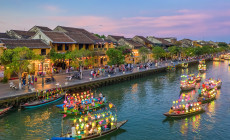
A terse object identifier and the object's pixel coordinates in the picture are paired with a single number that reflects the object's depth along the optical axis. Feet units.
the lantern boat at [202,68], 259.19
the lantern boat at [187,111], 100.15
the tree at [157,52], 300.20
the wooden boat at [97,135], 72.74
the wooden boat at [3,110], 101.83
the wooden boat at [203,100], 123.43
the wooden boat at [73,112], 104.17
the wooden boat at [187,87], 154.61
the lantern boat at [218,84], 160.74
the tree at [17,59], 122.11
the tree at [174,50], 354.84
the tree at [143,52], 288.22
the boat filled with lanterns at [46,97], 112.80
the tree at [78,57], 170.95
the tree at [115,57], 202.16
